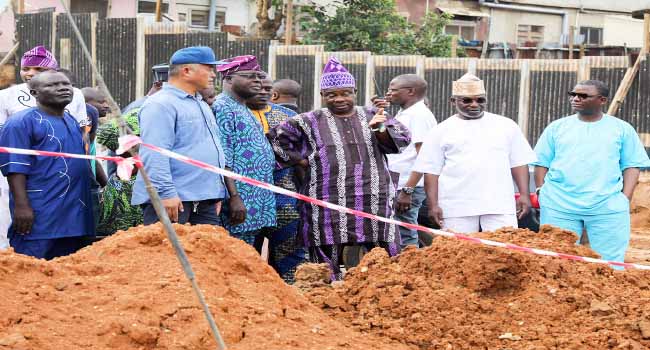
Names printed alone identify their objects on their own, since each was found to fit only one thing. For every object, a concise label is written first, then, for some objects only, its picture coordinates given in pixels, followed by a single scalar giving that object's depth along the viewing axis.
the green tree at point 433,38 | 23.42
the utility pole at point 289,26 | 20.58
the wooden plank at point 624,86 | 16.92
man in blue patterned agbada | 7.05
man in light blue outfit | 7.53
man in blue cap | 6.08
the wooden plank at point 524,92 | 18.20
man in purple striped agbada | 6.95
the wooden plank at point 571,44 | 27.82
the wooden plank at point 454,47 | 22.41
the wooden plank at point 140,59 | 21.02
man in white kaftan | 7.18
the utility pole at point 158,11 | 22.50
